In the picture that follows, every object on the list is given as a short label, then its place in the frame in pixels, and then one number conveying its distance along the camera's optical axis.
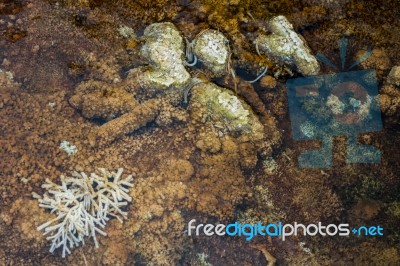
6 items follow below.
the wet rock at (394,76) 3.40
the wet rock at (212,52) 3.40
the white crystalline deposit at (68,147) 3.19
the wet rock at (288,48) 3.43
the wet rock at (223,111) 3.25
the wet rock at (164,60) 3.32
